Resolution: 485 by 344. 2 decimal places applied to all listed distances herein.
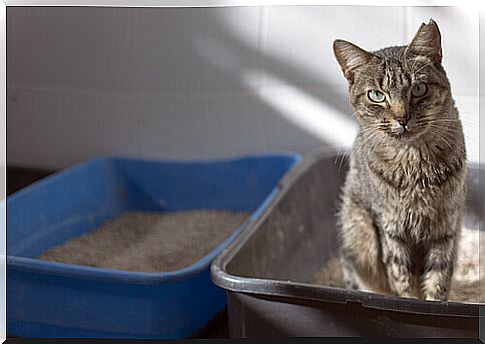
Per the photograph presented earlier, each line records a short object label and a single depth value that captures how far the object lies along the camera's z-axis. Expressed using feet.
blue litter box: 6.39
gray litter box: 5.78
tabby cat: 5.69
